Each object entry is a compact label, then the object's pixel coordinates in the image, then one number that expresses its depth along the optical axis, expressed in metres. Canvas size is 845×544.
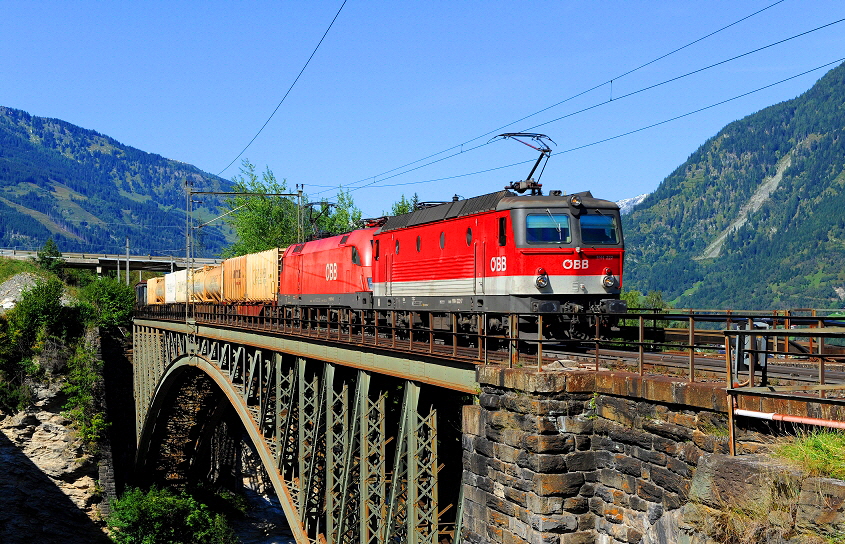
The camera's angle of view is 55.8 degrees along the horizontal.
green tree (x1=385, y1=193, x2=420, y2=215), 75.00
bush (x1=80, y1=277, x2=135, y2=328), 66.25
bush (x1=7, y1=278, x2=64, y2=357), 55.91
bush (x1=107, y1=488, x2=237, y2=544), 45.59
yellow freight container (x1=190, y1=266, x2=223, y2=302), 46.72
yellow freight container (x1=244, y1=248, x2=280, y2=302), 36.16
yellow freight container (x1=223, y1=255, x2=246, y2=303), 41.47
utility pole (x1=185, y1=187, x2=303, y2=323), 42.05
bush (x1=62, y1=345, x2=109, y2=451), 50.72
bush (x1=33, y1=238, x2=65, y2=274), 81.69
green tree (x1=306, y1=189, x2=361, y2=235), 74.57
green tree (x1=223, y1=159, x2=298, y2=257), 73.25
